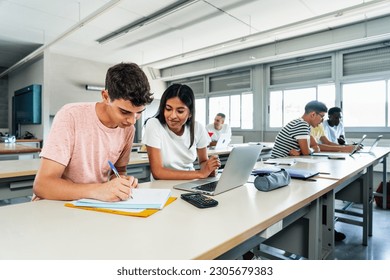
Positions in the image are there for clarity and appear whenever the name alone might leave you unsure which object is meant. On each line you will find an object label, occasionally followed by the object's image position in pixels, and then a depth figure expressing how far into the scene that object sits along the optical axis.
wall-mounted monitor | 5.73
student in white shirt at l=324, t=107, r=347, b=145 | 3.96
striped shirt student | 2.69
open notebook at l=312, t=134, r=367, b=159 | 2.65
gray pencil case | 1.17
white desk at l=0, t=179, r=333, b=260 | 0.59
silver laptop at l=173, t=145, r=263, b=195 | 1.11
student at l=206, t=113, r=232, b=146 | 4.84
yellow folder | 0.82
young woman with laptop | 1.46
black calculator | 0.93
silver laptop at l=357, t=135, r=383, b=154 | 3.20
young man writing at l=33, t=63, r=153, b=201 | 0.95
